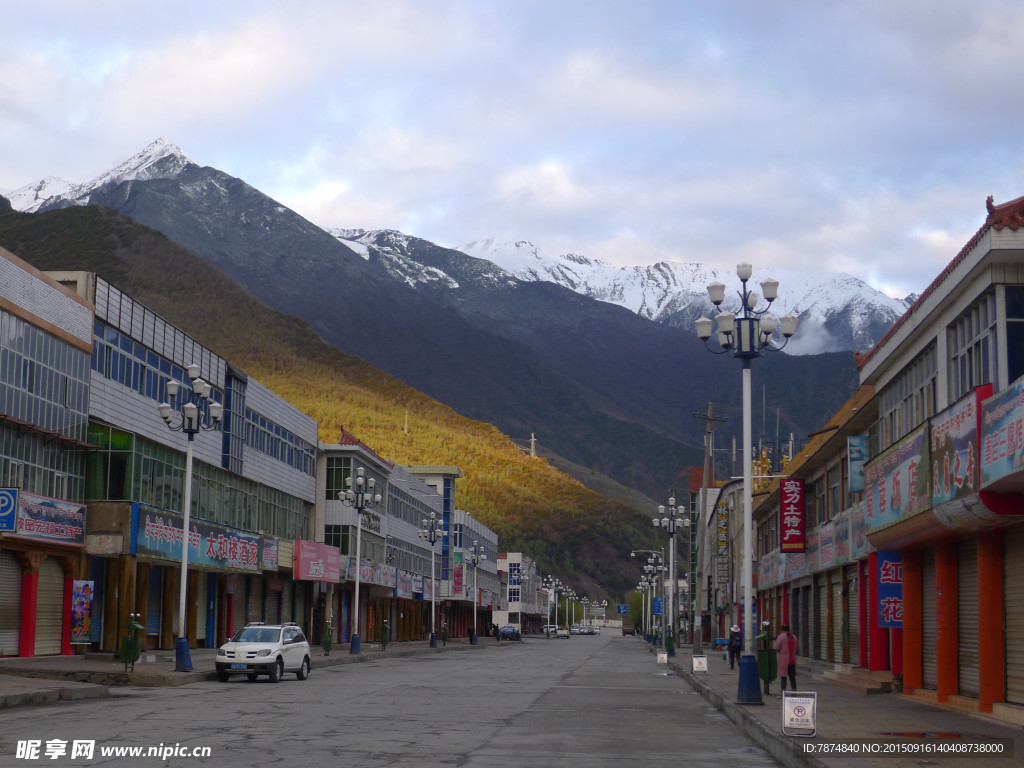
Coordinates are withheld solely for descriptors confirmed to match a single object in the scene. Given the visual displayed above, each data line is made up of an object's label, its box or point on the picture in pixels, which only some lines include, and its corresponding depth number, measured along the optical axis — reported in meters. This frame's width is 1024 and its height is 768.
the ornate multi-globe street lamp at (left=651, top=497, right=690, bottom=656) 62.70
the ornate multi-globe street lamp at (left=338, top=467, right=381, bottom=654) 55.56
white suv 34.47
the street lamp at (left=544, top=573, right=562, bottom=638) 167.32
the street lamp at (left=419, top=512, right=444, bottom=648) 72.75
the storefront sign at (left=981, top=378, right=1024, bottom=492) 18.02
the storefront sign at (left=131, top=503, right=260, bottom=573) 42.62
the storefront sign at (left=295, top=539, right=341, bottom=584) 64.81
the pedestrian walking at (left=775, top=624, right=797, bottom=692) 26.84
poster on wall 41.50
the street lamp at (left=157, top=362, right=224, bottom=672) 34.97
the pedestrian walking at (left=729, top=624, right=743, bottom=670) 42.04
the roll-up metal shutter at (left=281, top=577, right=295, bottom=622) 67.69
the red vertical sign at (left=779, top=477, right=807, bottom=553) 46.97
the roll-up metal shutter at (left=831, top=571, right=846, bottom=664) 41.41
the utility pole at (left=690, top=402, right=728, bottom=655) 67.56
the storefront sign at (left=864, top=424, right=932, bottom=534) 24.56
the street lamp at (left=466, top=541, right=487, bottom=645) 127.12
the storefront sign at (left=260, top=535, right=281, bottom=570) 59.06
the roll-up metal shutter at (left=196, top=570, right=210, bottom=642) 54.50
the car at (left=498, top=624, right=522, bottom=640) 121.74
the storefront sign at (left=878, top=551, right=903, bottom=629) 30.81
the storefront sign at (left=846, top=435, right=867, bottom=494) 34.16
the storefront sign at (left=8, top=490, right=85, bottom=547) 36.62
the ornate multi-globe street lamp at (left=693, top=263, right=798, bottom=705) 25.06
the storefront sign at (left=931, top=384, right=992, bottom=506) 20.58
